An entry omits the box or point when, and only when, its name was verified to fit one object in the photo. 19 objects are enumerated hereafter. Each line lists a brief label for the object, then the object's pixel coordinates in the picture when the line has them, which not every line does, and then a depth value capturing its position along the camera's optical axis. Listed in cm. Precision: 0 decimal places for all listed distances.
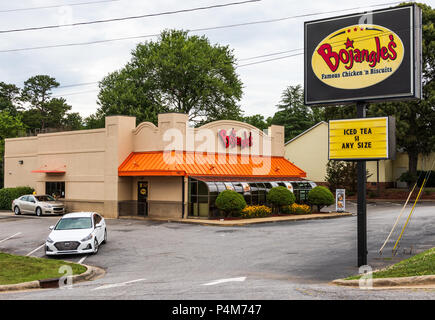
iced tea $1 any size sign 1589
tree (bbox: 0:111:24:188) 5988
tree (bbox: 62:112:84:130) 10081
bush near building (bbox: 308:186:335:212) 3756
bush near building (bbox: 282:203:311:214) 3612
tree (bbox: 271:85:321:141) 8481
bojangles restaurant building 3362
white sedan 1959
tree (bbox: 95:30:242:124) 6000
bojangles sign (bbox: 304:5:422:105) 1584
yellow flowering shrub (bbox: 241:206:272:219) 3284
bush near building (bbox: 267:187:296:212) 3509
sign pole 1577
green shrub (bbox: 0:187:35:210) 4356
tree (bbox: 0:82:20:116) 9562
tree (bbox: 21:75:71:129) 9631
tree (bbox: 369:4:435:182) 5025
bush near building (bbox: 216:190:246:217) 3164
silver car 3728
